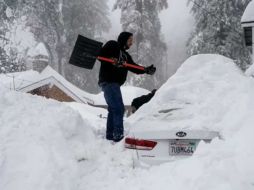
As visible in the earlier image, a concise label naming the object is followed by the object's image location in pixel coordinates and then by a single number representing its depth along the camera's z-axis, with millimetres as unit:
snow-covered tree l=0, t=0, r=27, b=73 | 15517
